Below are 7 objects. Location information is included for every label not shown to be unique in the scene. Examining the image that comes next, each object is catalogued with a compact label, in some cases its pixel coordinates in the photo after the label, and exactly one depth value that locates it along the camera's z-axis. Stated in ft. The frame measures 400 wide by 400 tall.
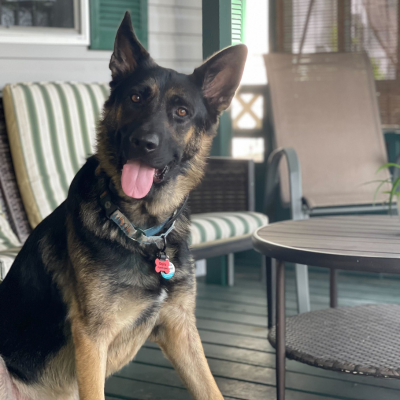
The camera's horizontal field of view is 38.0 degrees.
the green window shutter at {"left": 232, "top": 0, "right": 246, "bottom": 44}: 6.29
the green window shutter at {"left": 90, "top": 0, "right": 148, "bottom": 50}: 10.25
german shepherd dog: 4.47
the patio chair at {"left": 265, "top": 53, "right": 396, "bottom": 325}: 11.03
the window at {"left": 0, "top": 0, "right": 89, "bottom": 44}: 9.36
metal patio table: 5.23
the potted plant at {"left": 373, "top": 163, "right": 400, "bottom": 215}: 6.20
